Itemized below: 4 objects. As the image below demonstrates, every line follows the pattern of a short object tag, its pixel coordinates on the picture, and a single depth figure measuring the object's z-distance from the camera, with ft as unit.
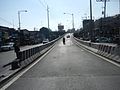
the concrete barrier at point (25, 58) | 20.14
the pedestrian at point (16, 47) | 31.86
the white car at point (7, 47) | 65.84
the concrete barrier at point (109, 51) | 24.13
